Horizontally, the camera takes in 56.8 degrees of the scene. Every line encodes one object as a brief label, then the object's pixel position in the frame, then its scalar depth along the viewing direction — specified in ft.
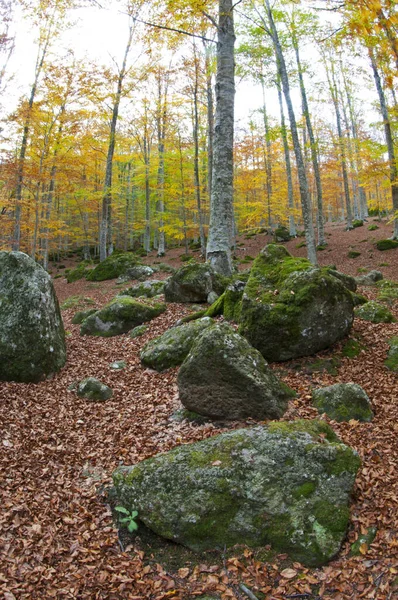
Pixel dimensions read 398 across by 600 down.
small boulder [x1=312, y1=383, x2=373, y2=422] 15.37
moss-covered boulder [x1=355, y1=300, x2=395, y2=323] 23.43
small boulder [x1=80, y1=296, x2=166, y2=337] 29.25
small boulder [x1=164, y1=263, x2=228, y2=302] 29.91
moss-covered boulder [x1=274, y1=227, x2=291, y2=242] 80.28
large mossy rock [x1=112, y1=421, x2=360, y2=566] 10.20
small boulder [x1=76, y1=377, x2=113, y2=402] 19.58
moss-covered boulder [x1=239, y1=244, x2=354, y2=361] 19.63
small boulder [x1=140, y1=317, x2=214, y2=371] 21.71
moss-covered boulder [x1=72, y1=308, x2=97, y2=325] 33.83
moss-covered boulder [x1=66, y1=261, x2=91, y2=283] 65.92
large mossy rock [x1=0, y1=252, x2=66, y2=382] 20.90
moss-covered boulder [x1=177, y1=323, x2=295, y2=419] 15.69
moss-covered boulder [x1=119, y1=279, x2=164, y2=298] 37.03
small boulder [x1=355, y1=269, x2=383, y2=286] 36.45
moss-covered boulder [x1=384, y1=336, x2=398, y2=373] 18.81
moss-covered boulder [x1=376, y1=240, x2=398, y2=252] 59.72
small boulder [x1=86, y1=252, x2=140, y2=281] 60.49
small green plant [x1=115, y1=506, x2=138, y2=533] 10.94
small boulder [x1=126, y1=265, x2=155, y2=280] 56.08
